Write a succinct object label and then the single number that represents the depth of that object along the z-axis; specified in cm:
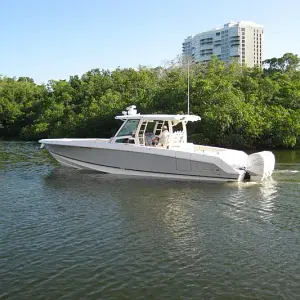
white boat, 1841
